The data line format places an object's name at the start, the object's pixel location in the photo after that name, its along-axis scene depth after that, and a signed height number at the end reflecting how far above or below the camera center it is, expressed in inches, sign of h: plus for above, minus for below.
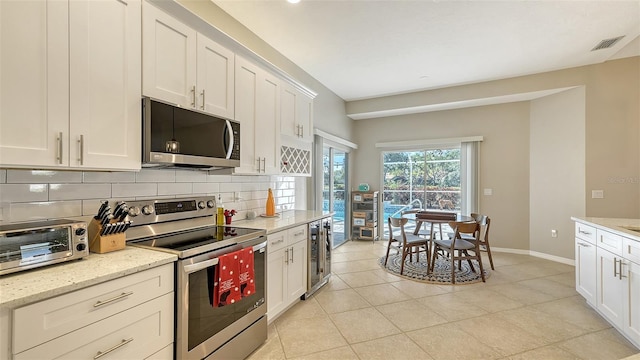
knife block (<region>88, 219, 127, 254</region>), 61.9 -13.9
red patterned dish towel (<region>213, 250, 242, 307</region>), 70.3 -26.6
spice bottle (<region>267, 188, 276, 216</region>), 125.6 -11.5
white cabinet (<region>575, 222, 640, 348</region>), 84.6 -33.1
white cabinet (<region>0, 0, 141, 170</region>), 48.1 +18.9
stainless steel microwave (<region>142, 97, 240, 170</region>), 68.8 +11.9
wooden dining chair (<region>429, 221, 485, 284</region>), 141.3 -34.4
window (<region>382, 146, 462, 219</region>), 223.9 +0.4
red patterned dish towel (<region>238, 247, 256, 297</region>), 77.4 -26.4
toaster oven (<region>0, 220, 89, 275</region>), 46.6 -11.8
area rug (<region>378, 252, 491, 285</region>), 145.4 -51.7
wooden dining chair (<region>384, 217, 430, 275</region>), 156.3 -34.5
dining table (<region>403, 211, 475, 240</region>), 159.3 -22.1
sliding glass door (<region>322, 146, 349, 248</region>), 212.4 -6.0
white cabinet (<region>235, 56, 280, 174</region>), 100.9 +24.6
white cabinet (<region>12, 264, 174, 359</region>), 41.2 -24.6
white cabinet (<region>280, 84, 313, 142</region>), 125.0 +31.9
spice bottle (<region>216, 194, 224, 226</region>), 96.8 -13.0
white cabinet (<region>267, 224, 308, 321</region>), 96.6 -33.6
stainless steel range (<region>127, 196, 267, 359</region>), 63.4 -22.8
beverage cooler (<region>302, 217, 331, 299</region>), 121.7 -35.0
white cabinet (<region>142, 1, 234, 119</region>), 70.2 +32.8
